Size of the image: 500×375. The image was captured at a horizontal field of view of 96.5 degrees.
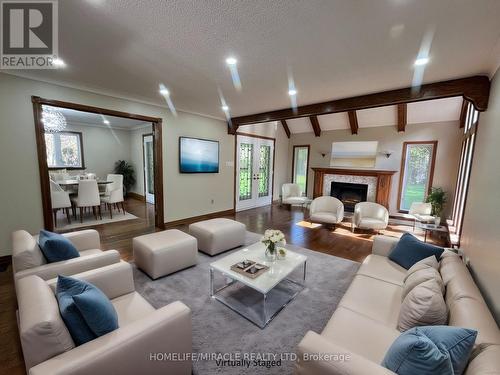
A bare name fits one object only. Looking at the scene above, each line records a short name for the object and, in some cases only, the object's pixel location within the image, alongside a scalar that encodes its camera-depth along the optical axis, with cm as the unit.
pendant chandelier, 410
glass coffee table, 209
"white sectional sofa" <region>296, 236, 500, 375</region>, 101
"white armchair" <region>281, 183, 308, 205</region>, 641
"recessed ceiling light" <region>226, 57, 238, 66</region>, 237
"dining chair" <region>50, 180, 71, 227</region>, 446
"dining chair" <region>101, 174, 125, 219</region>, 534
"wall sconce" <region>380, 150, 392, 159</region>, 588
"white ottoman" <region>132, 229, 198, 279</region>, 265
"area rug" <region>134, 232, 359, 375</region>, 167
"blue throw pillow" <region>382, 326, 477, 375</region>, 91
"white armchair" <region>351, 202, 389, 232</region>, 428
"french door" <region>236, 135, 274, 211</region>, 641
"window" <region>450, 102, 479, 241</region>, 326
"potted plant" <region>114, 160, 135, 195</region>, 745
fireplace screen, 634
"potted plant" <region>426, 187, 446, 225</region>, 483
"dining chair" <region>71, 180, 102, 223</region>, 476
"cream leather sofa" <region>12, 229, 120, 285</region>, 175
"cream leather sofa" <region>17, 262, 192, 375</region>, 99
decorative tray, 218
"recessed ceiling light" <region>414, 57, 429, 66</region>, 231
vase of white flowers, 244
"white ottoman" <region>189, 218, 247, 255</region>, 332
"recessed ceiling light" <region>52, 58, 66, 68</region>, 250
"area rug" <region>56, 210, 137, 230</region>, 459
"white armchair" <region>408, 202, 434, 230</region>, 469
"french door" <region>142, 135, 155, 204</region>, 692
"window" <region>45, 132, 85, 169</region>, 635
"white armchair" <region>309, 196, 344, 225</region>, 460
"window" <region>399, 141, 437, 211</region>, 538
